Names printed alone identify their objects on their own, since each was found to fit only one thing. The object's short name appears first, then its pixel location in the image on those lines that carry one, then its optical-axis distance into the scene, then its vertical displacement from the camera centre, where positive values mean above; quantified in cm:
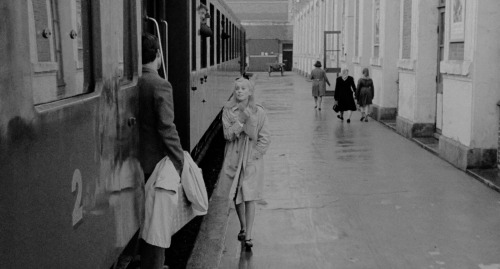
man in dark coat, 507 -65
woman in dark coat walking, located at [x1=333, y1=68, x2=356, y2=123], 1989 -161
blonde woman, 682 -107
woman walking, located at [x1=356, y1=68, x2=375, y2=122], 1972 -154
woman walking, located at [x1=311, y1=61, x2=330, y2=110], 2466 -167
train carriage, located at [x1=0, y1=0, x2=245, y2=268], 260 -43
